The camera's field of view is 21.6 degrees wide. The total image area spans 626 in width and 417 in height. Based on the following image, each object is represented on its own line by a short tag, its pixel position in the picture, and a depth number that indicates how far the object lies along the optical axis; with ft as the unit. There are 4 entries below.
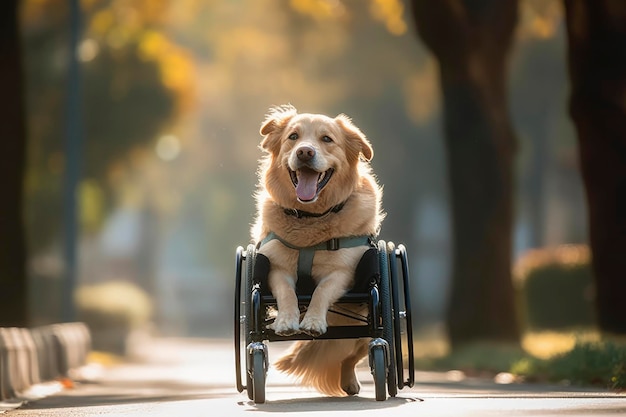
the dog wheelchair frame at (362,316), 33.50
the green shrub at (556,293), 106.42
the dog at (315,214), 34.09
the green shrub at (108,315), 93.35
